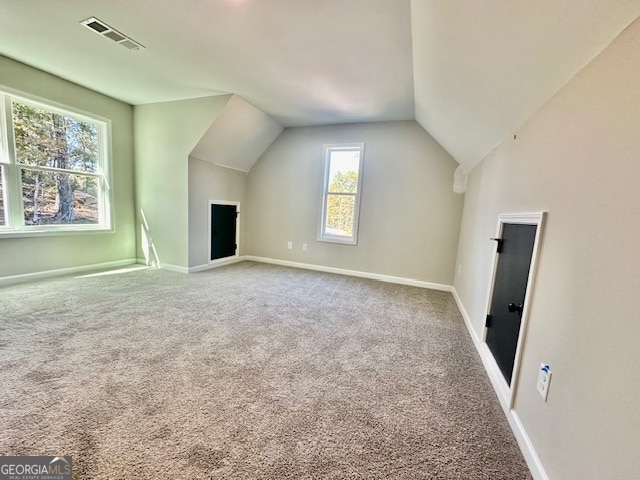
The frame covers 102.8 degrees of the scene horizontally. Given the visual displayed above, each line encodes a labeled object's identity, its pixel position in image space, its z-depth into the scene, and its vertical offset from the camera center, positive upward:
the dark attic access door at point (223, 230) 4.56 -0.49
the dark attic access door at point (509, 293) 1.57 -0.49
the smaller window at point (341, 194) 4.43 +0.31
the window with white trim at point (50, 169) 3.11 +0.33
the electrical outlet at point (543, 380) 1.17 -0.73
